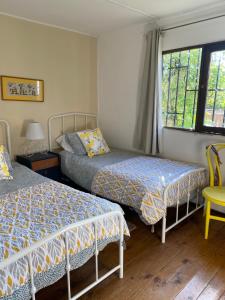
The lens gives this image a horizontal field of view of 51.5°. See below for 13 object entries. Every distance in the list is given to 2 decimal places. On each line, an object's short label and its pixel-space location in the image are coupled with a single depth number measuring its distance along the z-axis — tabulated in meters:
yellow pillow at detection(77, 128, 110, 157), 3.32
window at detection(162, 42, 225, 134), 2.74
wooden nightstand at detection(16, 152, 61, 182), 3.00
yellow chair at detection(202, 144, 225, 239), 2.32
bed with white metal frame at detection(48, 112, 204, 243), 2.30
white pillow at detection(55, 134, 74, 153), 3.44
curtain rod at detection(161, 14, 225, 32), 2.59
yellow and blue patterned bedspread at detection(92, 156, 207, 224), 2.18
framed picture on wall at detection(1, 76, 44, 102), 2.99
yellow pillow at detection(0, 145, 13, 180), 2.37
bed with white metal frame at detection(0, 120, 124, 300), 1.15
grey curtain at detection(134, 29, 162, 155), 3.07
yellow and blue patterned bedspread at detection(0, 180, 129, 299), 1.21
